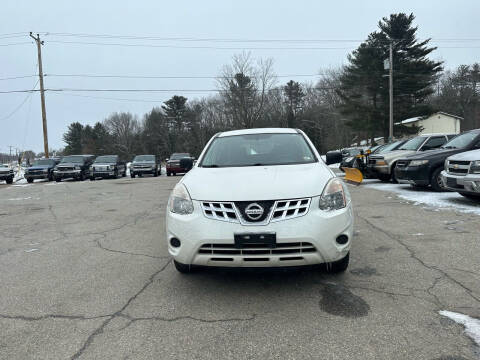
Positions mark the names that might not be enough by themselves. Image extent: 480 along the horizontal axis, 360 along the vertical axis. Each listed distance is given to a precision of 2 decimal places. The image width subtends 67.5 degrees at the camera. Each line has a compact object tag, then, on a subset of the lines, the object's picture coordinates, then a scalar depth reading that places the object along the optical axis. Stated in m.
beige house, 53.57
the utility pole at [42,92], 30.47
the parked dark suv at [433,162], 9.52
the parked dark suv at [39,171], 23.66
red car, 24.64
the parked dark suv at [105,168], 23.72
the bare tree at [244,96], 39.82
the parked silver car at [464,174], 7.24
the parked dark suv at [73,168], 23.04
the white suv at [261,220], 3.15
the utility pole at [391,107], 29.14
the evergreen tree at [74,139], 90.19
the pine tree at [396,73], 36.84
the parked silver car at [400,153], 12.65
